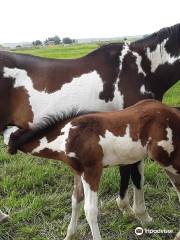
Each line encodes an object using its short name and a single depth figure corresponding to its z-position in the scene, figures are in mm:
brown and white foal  2014
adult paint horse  2433
